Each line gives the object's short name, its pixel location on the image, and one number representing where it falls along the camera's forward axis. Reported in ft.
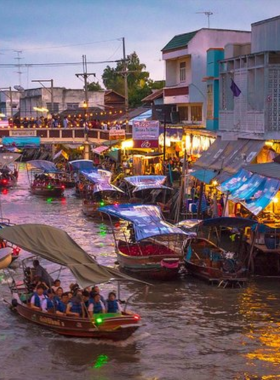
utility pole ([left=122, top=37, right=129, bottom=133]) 195.93
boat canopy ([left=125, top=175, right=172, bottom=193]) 127.95
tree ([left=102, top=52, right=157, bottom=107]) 289.33
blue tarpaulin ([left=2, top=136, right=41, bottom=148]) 215.31
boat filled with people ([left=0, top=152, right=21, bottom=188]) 188.55
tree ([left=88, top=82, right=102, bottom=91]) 393.37
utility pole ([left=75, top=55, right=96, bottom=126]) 208.03
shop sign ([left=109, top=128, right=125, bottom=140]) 184.67
